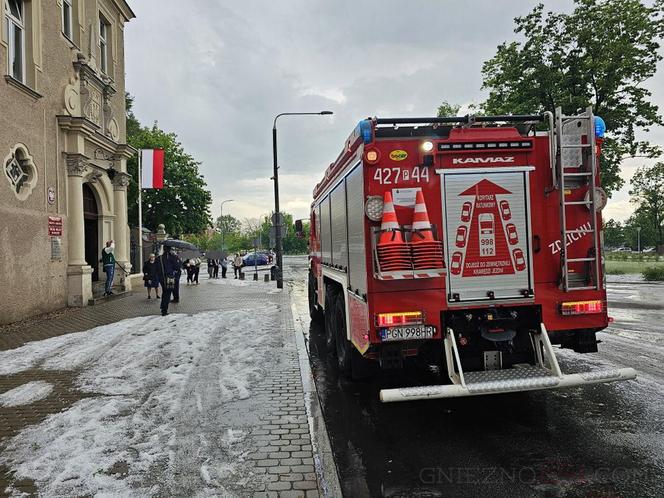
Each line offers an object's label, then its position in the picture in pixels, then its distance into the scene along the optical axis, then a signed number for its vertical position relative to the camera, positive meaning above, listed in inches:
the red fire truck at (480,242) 177.3 +3.3
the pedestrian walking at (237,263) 1189.0 -13.7
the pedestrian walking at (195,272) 954.7 -27.4
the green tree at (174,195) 1341.0 +178.2
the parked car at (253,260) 2001.7 -12.2
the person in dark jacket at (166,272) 466.0 -12.4
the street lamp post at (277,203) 805.2 +91.9
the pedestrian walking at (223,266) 1222.8 -20.9
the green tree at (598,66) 770.2 +299.2
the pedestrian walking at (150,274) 618.8 -18.6
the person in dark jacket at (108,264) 616.7 -4.1
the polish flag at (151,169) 854.5 +160.8
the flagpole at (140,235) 852.0 +45.0
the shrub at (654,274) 885.2 -51.2
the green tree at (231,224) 4921.8 +357.8
